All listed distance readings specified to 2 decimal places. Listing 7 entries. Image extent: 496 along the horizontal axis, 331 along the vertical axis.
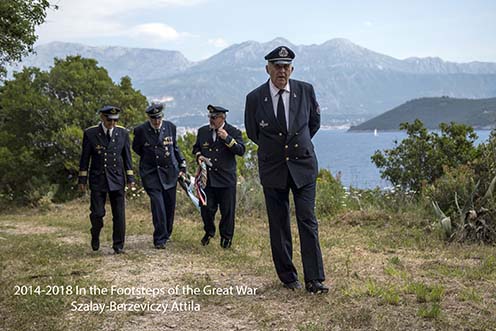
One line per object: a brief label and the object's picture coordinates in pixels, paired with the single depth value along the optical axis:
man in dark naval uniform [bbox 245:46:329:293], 5.51
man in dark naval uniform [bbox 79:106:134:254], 7.94
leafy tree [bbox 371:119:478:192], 13.32
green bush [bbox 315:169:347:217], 10.95
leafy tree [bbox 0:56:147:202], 16.25
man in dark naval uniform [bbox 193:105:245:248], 8.26
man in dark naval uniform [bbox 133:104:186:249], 8.32
